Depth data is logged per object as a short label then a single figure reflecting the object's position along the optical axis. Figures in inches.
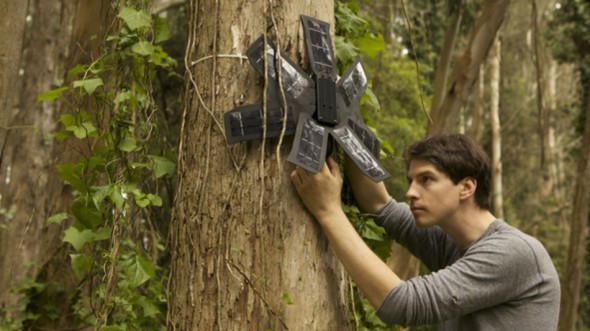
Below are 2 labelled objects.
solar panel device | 118.5
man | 118.0
